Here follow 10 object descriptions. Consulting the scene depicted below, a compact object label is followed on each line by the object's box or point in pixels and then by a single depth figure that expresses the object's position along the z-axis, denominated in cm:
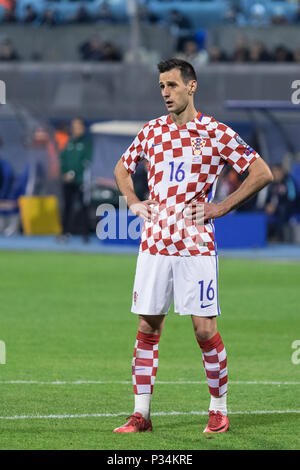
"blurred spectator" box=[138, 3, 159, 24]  3009
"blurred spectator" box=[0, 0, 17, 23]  3083
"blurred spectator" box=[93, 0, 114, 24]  3081
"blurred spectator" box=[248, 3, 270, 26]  3078
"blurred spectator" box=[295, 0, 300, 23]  3008
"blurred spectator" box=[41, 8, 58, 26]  2947
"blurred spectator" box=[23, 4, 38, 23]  3066
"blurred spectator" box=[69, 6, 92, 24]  3039
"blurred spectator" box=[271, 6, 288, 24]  2920
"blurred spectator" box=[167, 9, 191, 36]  3005
